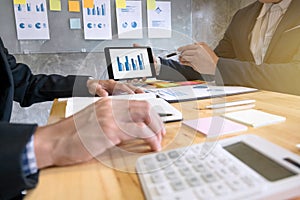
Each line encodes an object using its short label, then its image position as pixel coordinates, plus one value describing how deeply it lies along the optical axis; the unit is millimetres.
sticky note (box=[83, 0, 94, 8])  1707
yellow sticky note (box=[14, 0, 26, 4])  1584
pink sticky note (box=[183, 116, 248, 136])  477
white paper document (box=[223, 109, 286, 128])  521
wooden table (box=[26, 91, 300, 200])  297
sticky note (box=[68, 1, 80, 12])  1682
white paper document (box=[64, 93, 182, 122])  578
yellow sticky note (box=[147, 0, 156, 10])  1839
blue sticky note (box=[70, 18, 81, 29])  1702
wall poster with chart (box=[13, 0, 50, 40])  1605
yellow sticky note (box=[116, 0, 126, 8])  1771
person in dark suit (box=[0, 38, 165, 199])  309
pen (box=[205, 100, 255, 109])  675
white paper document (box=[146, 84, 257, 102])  804
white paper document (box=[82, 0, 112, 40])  1729
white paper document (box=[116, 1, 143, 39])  1797
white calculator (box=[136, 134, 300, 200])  261
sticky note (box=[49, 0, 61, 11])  1642
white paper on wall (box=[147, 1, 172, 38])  1868
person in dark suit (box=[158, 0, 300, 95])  992
